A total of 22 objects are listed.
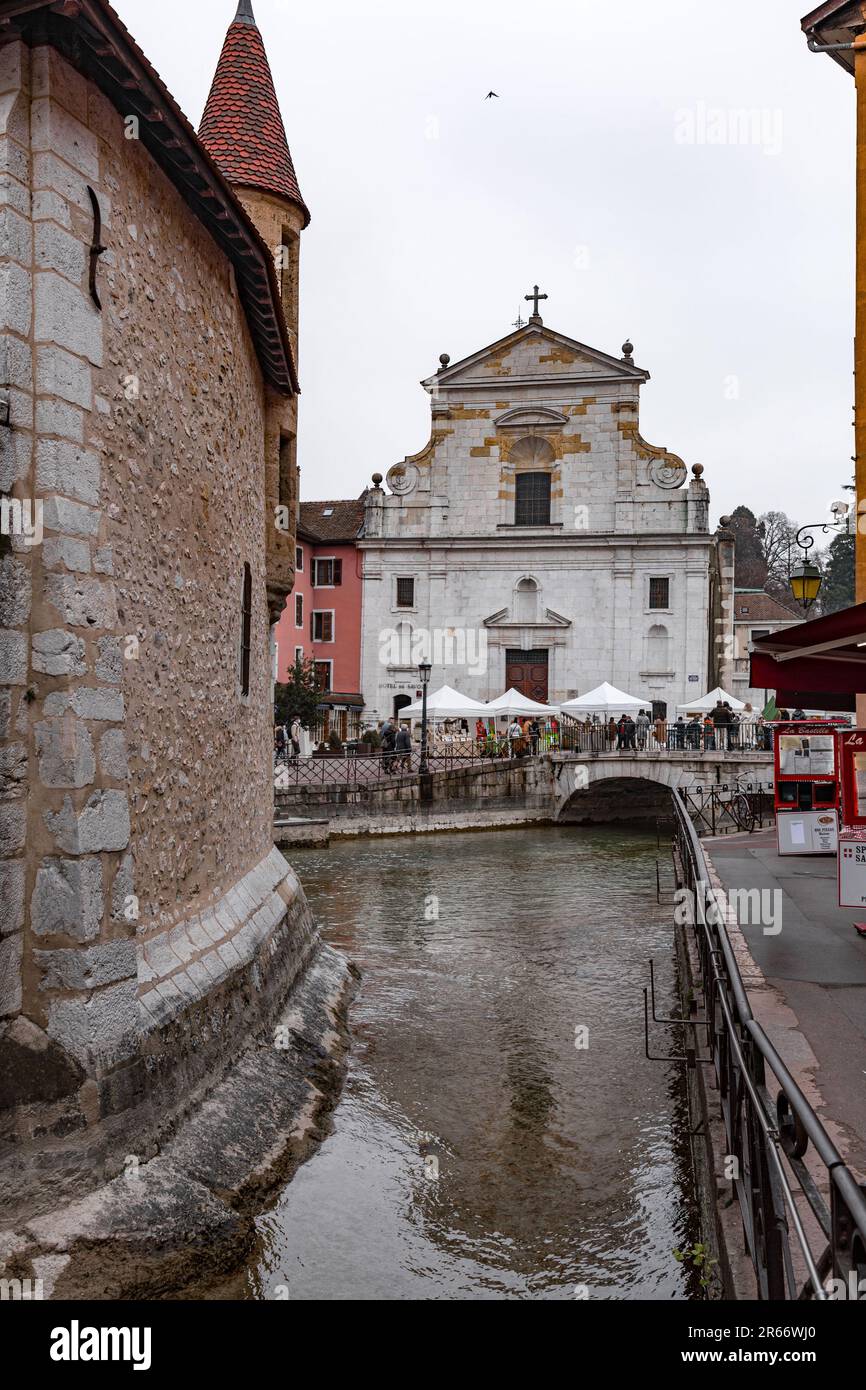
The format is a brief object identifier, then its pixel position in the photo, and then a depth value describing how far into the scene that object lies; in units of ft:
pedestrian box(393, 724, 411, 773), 103.16
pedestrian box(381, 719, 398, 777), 114.04
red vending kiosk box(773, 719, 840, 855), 47.42
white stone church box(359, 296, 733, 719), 132.57
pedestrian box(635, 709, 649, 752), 113.91
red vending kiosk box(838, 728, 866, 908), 30.30
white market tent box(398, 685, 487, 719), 112.06
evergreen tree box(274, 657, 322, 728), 114.93
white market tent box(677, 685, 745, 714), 114.62
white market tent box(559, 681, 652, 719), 108.99
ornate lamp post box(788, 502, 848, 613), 49.26
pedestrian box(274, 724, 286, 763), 101.40
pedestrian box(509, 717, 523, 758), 113.50
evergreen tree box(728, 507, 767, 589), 274.77
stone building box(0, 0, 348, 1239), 18.85
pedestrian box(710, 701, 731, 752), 107.60
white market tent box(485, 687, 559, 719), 112.78
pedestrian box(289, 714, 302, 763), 111.13
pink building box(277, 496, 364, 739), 142.31
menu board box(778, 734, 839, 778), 47.29
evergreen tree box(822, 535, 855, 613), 231.09
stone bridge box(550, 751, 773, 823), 104.78
